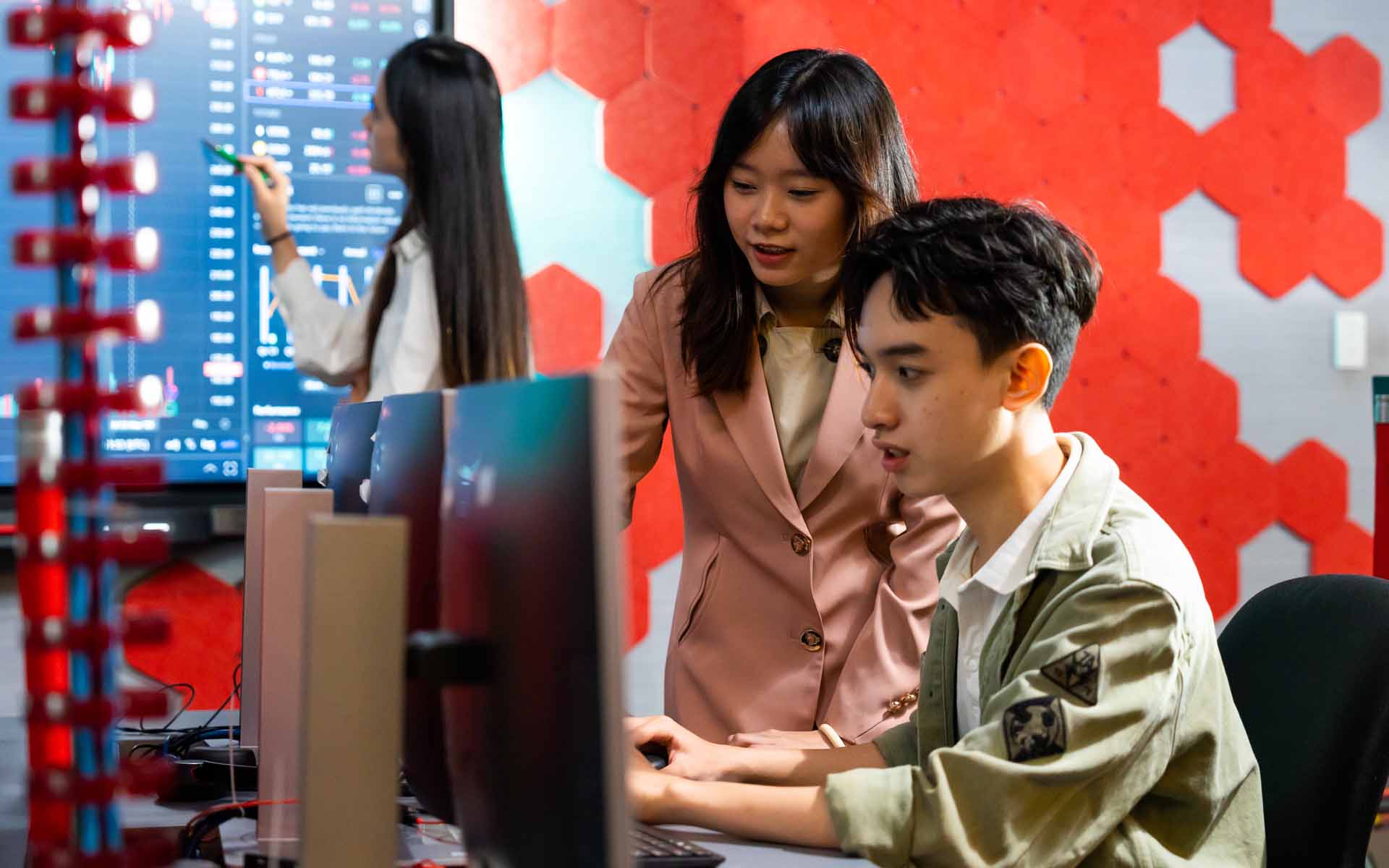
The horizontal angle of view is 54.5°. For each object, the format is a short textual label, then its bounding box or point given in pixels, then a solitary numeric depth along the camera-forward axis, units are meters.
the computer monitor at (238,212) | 2.50
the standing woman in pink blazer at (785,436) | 1.57
